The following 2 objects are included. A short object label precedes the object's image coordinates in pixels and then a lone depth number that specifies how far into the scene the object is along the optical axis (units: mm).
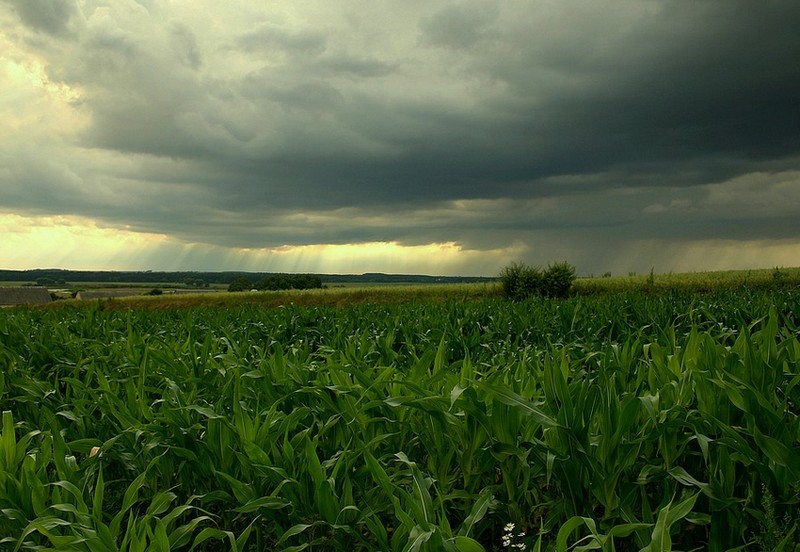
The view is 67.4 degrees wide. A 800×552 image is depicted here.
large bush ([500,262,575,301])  32625
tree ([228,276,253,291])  86188
